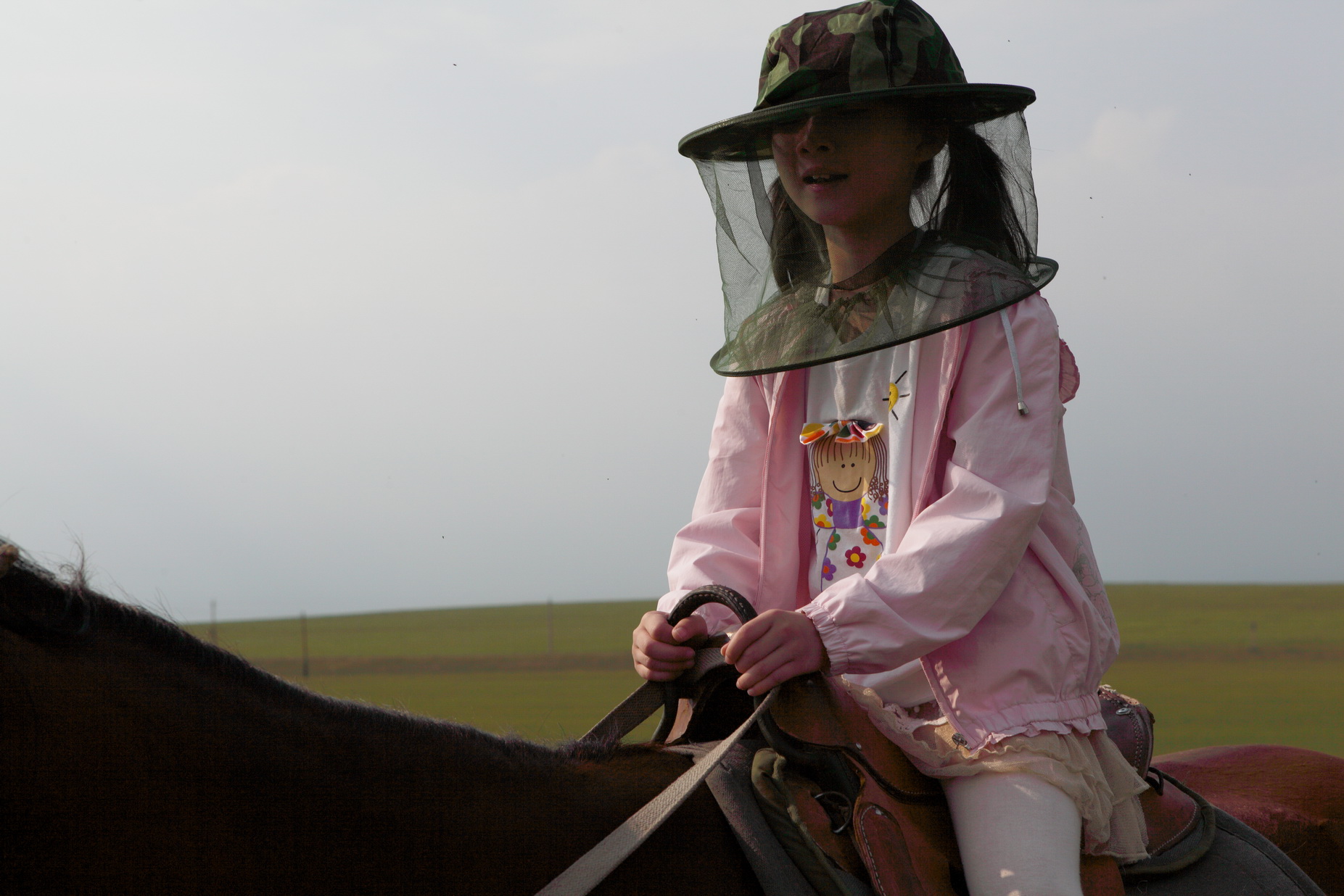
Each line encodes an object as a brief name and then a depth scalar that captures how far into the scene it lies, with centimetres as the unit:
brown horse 387
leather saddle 410
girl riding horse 417
